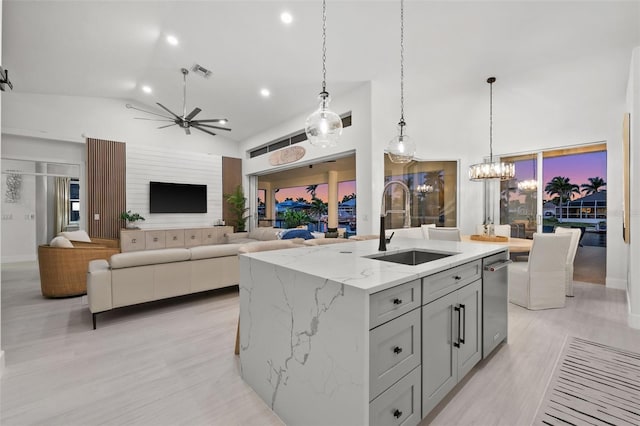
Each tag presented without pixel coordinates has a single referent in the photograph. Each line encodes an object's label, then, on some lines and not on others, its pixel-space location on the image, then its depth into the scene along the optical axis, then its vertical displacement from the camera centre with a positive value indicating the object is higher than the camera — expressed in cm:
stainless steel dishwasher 202 -70
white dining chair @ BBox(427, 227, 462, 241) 381 -30
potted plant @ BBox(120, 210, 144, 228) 650 -13
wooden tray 401 -40
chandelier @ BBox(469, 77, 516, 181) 432 +65
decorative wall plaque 624 +136
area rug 158 -116
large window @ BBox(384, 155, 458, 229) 593 +45
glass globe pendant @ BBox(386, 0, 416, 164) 333 +78
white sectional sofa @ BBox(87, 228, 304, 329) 283 -69
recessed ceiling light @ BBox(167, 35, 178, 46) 421 +265
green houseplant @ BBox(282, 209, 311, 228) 1027 -26
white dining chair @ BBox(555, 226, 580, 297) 379 -67
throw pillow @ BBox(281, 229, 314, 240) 507 -41
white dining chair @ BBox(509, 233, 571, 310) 322 -76
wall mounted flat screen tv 700 +39
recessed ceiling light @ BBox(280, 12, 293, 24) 337 +240
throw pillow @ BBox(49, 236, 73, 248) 375 -41
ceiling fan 475 +160
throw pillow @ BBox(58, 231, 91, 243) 461 -40
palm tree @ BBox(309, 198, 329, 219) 1118 +16
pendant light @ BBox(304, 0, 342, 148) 243 +77
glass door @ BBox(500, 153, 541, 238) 527 +27
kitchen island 117 -61
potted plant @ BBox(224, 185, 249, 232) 807 +15
